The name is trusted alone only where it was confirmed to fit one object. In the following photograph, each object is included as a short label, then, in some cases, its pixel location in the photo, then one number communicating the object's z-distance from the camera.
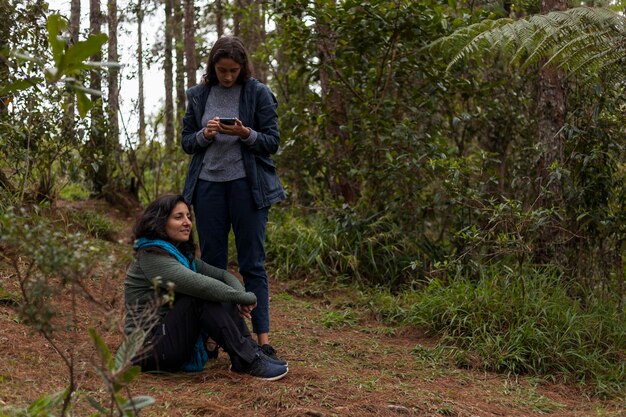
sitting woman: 4.57
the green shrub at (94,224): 8.36
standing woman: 5.06
